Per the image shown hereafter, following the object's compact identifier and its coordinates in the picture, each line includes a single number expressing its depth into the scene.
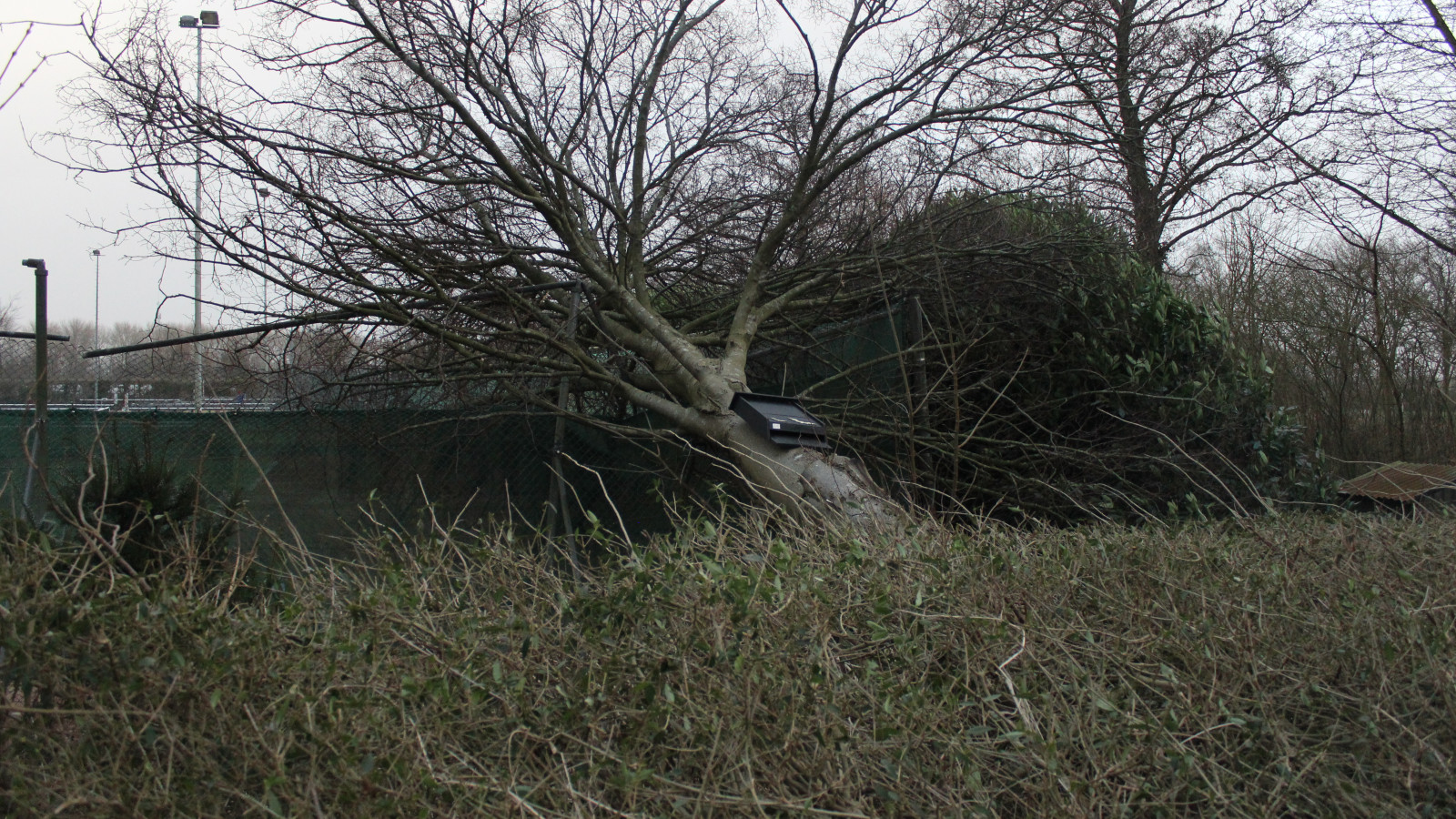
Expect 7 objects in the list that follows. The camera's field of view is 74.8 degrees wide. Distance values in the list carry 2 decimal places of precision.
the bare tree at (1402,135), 10.09
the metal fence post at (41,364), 5.36
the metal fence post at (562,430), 5.26
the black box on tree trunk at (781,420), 5.85
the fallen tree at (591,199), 5.86
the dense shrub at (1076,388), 6.46
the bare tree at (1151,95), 6.57
